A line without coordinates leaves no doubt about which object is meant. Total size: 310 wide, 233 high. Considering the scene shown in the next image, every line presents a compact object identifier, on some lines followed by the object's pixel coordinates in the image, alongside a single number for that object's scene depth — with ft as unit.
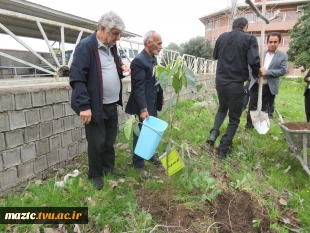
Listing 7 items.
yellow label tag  5.53
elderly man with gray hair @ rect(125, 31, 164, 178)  7.97
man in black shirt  9.11
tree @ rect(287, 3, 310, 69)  54.65
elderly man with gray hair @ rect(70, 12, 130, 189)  6.43
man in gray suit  11.80
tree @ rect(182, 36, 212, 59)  77.05
